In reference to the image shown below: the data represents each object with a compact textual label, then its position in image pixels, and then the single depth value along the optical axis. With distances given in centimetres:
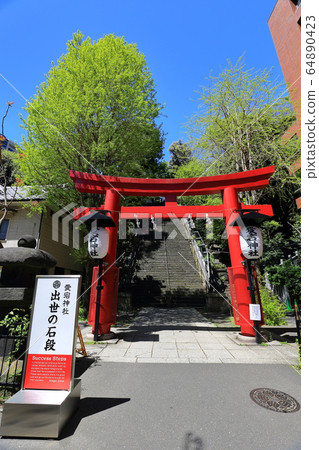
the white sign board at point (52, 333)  338
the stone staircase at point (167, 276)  1377
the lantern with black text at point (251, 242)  707
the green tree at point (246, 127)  1161
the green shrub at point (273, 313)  882
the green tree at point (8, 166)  584
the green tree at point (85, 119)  940
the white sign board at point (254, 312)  684
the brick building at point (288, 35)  1738
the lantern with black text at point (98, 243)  732
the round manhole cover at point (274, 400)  350
